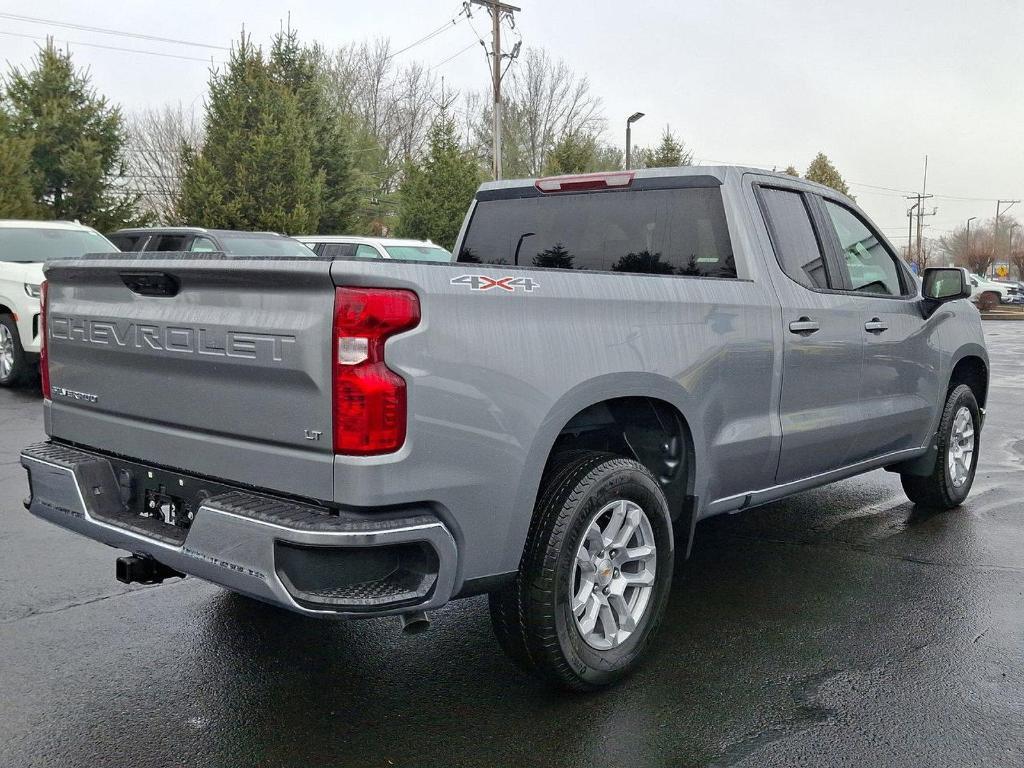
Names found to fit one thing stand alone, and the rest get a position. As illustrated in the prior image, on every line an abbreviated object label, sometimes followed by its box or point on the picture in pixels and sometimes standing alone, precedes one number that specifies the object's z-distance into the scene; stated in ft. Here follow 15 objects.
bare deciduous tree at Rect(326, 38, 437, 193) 168.66
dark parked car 42.93
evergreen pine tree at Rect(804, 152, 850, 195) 200.75
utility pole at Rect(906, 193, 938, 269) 299.79
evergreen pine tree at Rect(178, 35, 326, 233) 78.74
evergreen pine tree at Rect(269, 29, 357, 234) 95.91
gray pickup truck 9.12
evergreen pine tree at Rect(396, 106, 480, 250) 91.76
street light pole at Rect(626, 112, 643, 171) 127.95
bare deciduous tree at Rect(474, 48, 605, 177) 170.81
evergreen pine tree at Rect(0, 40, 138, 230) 78.18
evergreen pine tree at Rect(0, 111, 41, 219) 70.85
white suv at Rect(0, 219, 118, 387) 35.58
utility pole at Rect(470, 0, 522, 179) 99.86
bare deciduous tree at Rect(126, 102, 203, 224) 160.45
